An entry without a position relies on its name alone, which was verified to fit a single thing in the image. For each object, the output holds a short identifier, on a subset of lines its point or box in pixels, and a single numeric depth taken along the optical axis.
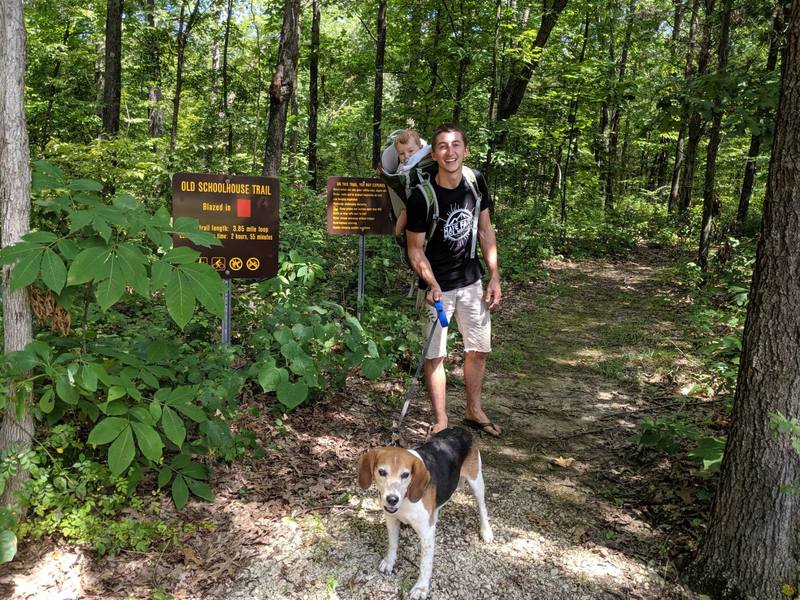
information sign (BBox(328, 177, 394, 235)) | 6.39
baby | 4.87
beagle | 2.37
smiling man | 3.85
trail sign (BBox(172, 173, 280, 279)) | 4.17
